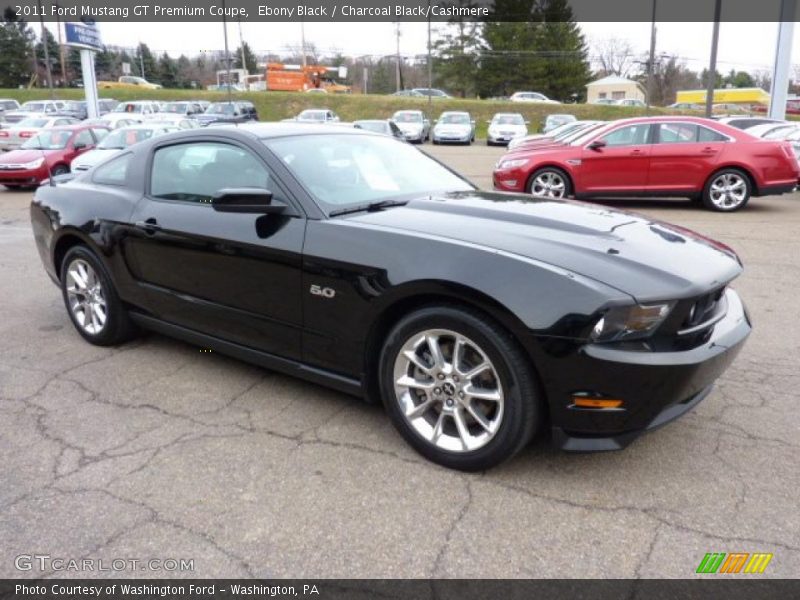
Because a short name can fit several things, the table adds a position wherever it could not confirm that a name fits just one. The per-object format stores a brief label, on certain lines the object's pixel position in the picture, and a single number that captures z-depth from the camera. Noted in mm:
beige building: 70312
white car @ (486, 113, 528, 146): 29391
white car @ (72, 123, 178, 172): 13188
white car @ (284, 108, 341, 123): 30953
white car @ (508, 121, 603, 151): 15861
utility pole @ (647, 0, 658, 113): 33106
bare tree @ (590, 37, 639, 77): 81750
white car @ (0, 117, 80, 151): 20812
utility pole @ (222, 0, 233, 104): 41044
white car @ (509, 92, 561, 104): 49888
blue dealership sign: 25000
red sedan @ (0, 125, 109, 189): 13898
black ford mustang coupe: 2545
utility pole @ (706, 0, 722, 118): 20703
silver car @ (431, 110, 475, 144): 29500
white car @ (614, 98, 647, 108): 50778
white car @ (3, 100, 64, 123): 31795
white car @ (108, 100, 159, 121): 30781
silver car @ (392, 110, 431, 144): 29578
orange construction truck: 53781
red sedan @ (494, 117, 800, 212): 10219
